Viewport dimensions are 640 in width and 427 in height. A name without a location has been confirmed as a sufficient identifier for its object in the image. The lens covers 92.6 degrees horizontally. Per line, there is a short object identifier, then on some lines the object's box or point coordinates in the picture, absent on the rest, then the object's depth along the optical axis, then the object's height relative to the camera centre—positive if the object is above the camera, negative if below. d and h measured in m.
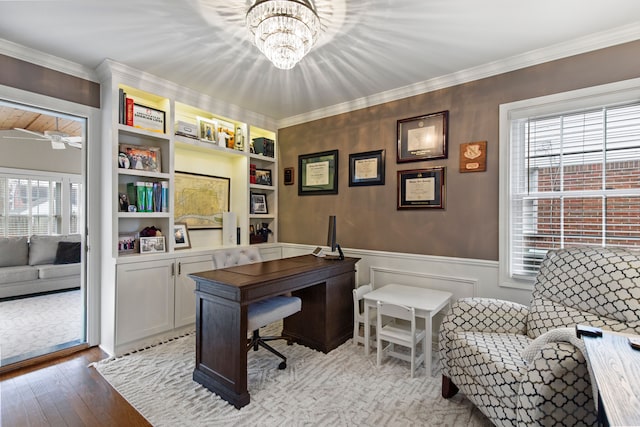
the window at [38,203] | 5.37 +0.14
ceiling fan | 4.54 +1.10
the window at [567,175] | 2.29 +0.32
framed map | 3.64 +0.16
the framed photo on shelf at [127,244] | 2.99 -0.33
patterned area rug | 1.96 -1.32
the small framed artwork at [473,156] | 2.82 +0.53
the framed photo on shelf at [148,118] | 3.01 +0.94
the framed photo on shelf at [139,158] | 2.96 +0.54
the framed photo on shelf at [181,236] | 3.48 -0.28
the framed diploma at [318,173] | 3.86 +0.51
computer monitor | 3.21 -0.24
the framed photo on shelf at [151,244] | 3.06 -0.34
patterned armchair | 1.44 -0.75
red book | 2.93 +0.95
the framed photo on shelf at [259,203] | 4.30 +0.12
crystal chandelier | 1.83 +1.15
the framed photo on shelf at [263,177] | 4.35 +0.51
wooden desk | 2.10 -0.81
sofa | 4.46 -0.84
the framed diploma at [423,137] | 3.05 +0.78
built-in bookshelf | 2.91 +0.63
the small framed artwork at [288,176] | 4.32 +0.51
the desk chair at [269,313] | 2.32 -0.81
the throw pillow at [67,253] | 4.99 -0.70
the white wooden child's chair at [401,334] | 2.43 -1.01
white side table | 2.45 -0.75
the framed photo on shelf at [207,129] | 3.62 +0.99
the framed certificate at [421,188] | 3.06 +0.25
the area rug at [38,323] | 2.97 -1.31
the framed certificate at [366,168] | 3.47 +0.52
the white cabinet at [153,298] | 2.82 -0.86
